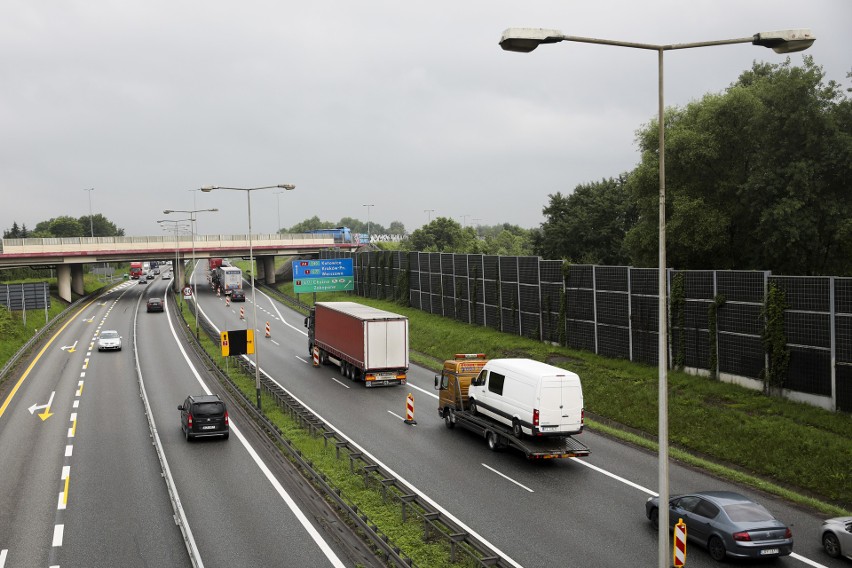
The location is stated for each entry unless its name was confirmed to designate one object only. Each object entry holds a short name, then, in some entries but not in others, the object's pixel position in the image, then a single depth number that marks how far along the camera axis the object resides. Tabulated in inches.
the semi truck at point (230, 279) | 3693.4
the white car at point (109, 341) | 2165.4
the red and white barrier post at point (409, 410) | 1286.9
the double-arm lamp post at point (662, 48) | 407.8
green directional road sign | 2876.5
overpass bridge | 3245.6
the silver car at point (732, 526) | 674.2
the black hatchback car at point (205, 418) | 1165.7
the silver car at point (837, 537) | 687.1
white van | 999.6
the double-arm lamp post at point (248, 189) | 1457.2
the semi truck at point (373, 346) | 1622.8
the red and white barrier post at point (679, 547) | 621.9
